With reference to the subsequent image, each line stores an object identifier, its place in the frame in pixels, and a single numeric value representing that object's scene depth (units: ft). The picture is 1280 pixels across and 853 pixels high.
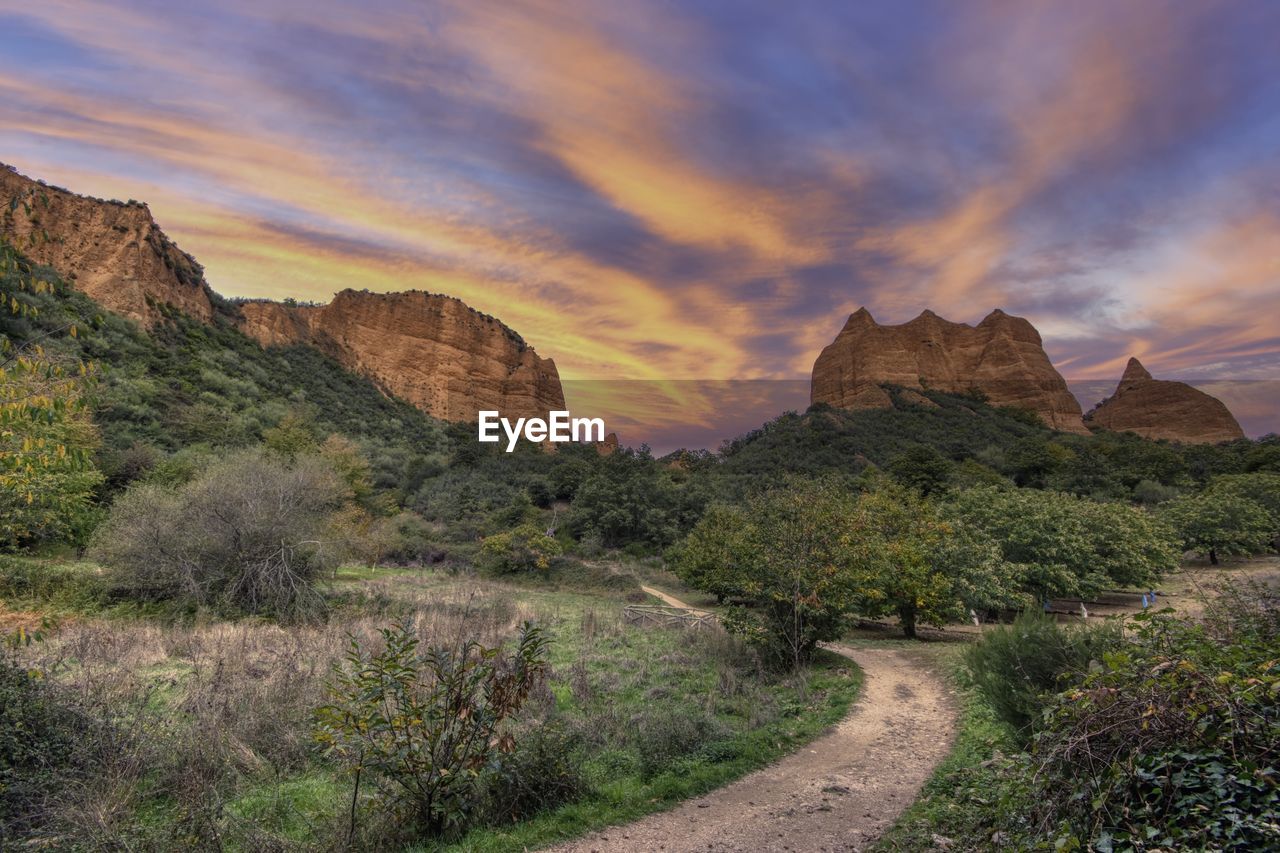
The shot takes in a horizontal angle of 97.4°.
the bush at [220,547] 51.11
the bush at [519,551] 113.80
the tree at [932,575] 56.13
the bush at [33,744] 16.66
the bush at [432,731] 16.43
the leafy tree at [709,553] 79.20
